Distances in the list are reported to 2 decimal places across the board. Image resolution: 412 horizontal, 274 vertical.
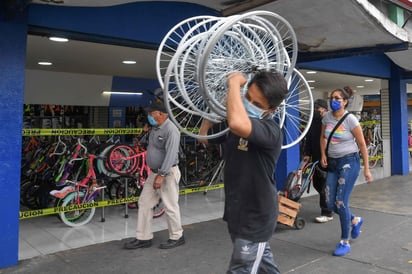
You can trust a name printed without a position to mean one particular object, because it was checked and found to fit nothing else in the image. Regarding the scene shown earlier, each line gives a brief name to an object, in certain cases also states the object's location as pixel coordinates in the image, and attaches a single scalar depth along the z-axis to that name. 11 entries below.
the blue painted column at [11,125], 3.82
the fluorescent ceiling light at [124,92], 10.71
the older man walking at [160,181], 4.26
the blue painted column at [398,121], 10.10
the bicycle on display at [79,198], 5.19
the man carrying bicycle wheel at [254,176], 2.13
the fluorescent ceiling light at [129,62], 8.20
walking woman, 4.11
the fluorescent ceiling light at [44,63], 8.36
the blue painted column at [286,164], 7.05
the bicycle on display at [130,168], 5.91
